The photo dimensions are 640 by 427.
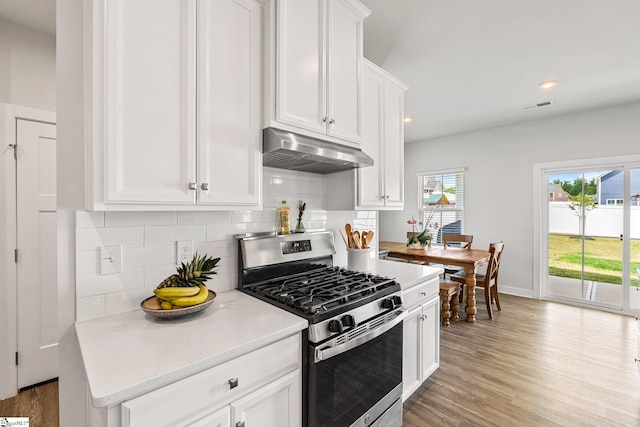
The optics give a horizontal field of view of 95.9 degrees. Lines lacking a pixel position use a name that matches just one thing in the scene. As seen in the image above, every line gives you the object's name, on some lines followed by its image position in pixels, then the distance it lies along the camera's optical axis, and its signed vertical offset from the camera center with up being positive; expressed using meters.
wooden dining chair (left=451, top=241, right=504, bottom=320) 3.64 -0.85
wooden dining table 3.47 -0.57
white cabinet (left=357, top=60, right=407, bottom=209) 2.16 +0.58
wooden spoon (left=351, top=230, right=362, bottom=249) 2.22 -0.21
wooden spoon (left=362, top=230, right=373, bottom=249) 2.26 -0.21
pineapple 1.30 -0.29
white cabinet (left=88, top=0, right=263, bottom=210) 1.07 +0.46
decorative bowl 1.18 -0.41
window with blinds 5.37 +0.21
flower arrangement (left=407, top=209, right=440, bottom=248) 4.09 -0.39
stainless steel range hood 1.47 +0.33
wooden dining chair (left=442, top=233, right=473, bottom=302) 4.19 -0.47
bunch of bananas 1.22 -0.36
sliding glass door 3.95 -0.34
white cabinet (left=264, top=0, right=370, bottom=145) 1.50 +0.83
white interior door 2.21 -0.30
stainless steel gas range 1.26 -0.55
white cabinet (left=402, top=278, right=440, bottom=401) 1.94 -0.89
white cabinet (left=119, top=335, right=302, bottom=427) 0.86 -0.63
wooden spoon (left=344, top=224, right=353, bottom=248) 2.23 -0.18
